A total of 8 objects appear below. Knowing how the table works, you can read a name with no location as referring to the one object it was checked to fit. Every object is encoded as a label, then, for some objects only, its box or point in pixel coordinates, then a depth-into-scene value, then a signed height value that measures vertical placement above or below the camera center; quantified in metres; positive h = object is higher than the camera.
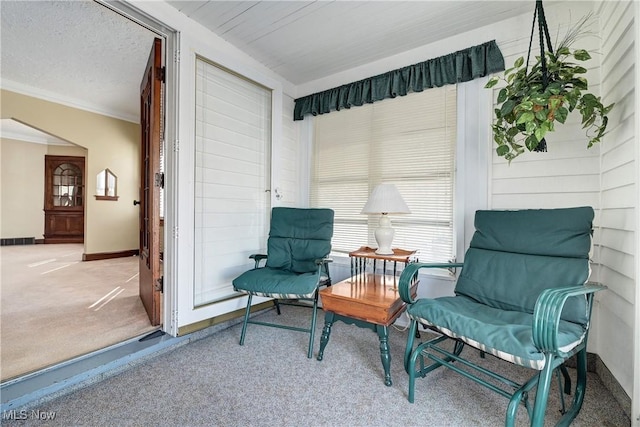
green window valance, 2.15 +1.17
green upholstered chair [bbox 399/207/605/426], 1.11 -0.47
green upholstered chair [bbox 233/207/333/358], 2.14 -0.39
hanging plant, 1.51 +0.64
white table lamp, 2.18 +0.02
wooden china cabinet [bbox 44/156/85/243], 6.82 +0.18
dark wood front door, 2.20 +0.19
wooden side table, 1.67 -0.61
